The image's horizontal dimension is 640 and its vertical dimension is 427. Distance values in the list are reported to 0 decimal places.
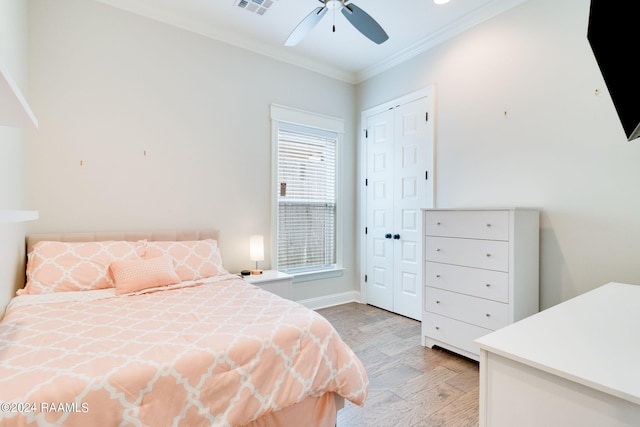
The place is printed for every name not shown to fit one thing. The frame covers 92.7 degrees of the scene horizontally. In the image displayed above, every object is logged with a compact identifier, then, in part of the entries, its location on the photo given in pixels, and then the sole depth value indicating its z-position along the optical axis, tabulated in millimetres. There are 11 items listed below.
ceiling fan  2160
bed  1050
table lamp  3295
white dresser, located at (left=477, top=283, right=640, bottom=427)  767
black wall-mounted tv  885
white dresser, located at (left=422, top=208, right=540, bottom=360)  2258
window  3711
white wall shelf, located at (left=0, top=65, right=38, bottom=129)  773
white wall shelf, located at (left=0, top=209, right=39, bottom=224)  723
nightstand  3002
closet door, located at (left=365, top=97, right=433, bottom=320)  3453
